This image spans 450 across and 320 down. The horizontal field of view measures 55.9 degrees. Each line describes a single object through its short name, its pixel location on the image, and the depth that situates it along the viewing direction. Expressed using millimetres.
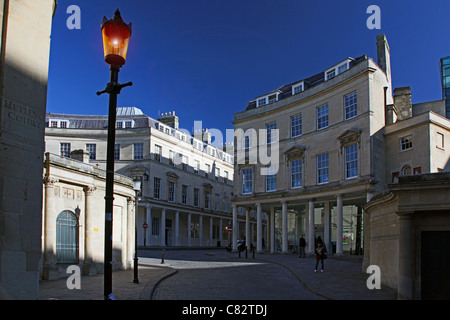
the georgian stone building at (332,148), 30609
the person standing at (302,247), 31188
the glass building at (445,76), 52819
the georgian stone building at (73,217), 16422
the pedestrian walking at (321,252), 20344
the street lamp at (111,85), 6430
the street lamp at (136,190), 15922
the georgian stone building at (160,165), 52656
